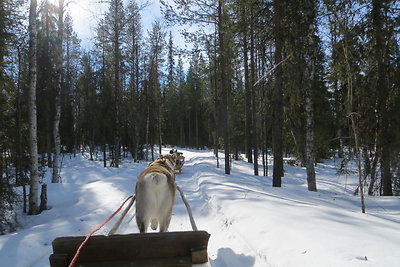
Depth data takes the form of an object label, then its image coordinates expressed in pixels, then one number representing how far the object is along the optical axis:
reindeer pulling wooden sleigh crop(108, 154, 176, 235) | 4.22
